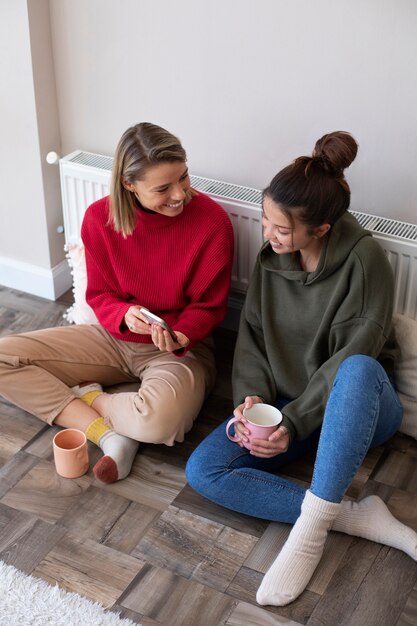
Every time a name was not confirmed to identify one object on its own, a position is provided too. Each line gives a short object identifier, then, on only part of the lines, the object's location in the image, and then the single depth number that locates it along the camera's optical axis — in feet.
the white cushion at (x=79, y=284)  8.26
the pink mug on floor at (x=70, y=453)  6.98
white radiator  7.36
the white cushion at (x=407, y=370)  7.27
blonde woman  7.08
